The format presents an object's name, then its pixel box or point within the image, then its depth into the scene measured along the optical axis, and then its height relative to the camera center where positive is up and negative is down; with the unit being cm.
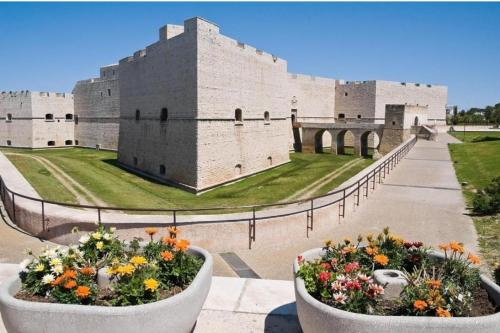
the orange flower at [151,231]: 379 -100
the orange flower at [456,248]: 337 -99
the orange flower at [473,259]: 322 -103
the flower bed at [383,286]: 276 -119
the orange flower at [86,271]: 326 -119
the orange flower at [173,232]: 382 -101
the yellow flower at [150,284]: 288 -114
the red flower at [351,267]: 321 -111
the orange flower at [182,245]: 350 -105
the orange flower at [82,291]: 287 -119
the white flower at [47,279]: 306 -118
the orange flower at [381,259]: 342 -111
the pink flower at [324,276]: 299 -110
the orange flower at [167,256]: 338 -110
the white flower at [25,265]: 330 -116
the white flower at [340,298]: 282 -118
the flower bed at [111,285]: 274 -124
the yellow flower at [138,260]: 313 -106
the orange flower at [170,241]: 360 -104
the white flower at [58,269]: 315 -114
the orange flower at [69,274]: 307 -115
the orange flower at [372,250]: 361 -109
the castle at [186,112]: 2152 +78
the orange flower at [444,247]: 343 -100
